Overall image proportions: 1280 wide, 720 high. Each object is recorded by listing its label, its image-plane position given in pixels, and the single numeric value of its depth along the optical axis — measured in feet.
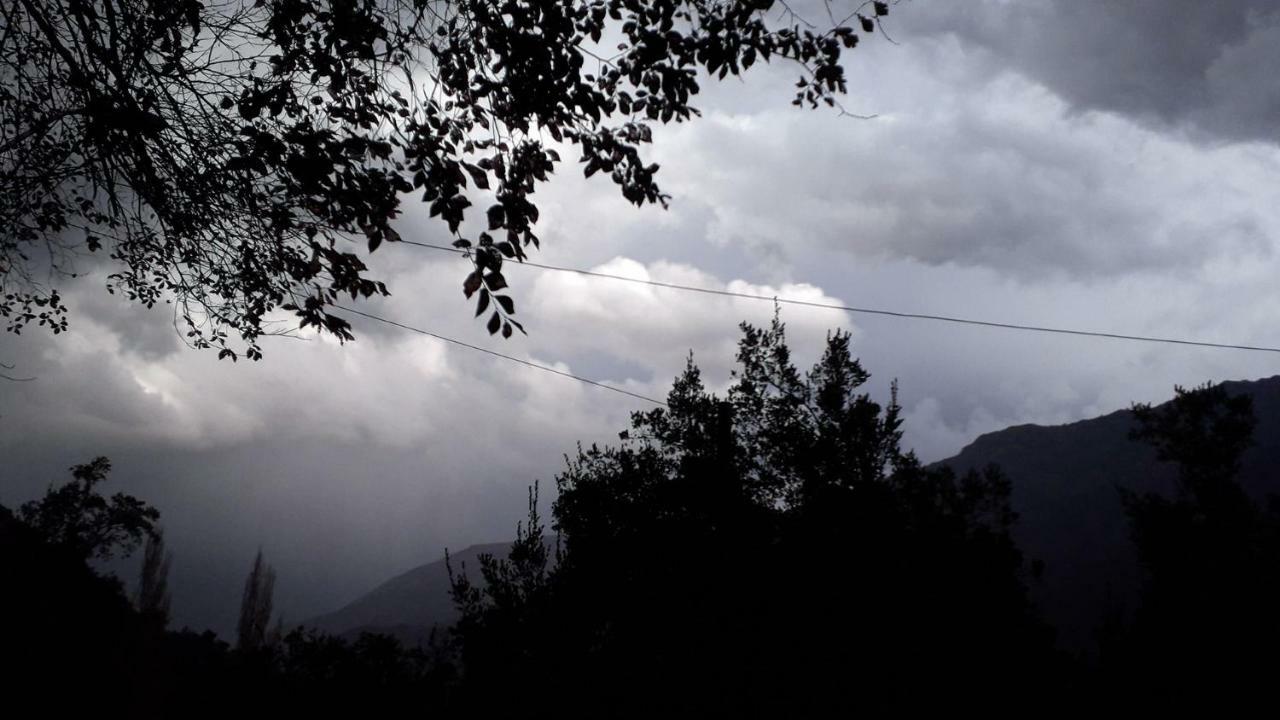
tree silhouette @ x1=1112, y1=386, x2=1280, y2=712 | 29.35
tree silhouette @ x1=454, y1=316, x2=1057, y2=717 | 23.41
